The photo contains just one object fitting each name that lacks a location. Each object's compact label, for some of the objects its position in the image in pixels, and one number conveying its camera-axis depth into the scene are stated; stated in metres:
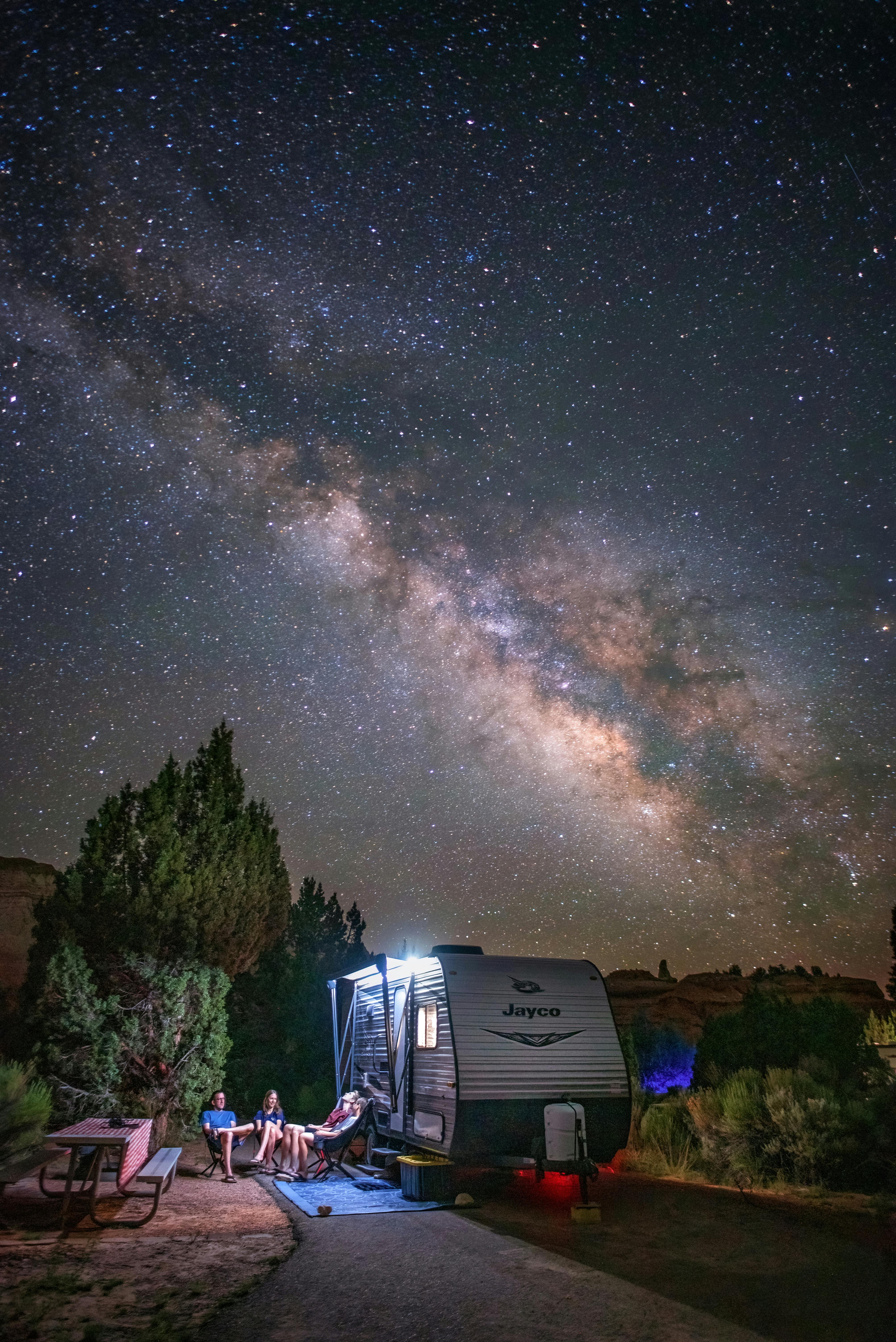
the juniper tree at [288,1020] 17.80
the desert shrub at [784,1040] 12.41
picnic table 7.24
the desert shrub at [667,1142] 10.91
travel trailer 9.23
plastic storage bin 8.74
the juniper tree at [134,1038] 12.62
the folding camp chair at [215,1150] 10.87
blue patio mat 8.41
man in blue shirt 10.58
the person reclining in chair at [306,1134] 10.72
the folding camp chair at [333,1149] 10.80
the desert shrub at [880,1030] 13.84
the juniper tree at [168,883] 13.71
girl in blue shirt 11.16
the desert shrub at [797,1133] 9.27
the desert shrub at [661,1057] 18.91
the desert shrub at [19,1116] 7.20
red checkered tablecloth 7.31
